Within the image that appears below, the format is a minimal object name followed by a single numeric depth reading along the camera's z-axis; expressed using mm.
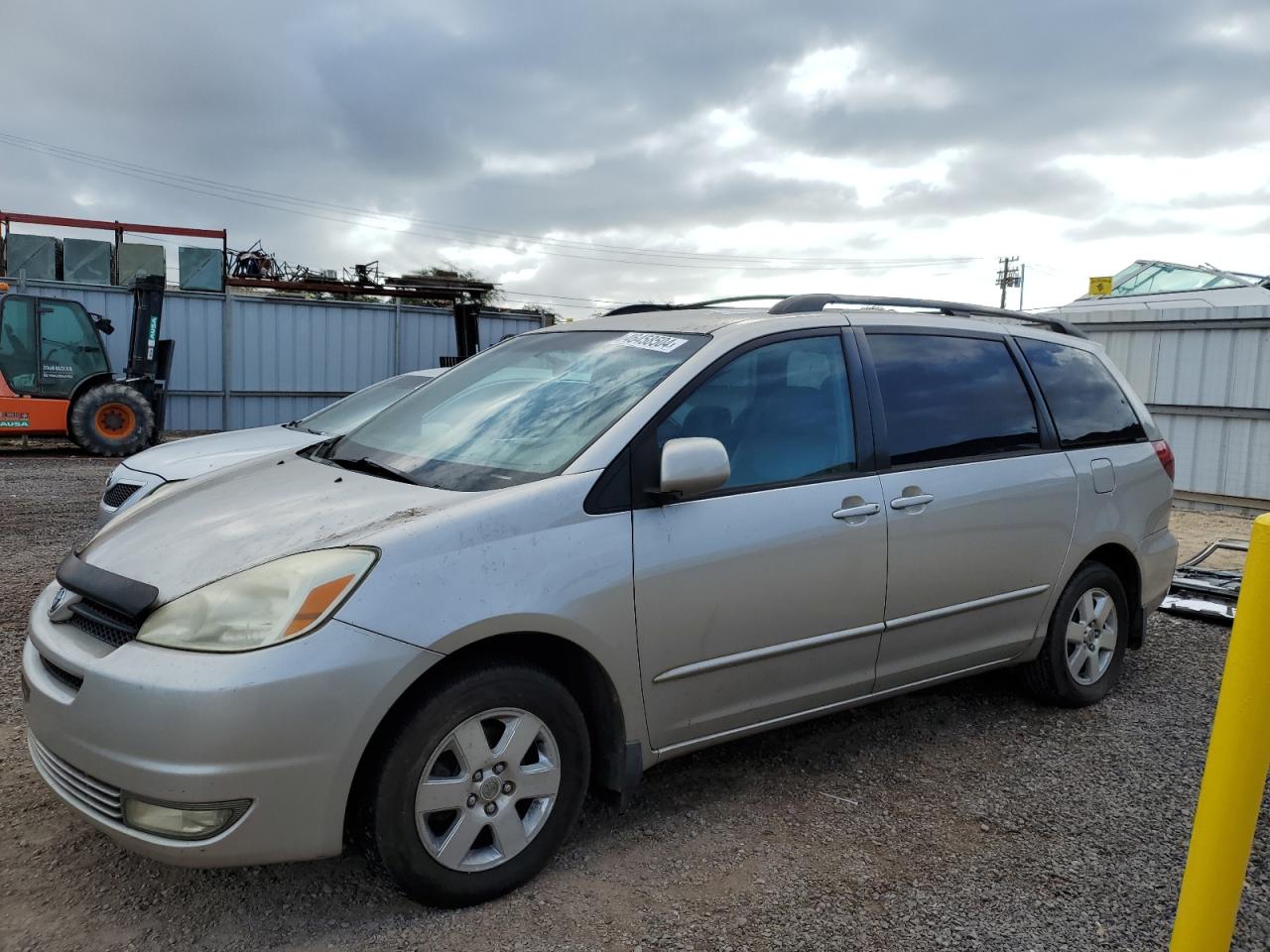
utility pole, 61375
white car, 5828
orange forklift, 13266
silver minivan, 2346
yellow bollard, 1772
